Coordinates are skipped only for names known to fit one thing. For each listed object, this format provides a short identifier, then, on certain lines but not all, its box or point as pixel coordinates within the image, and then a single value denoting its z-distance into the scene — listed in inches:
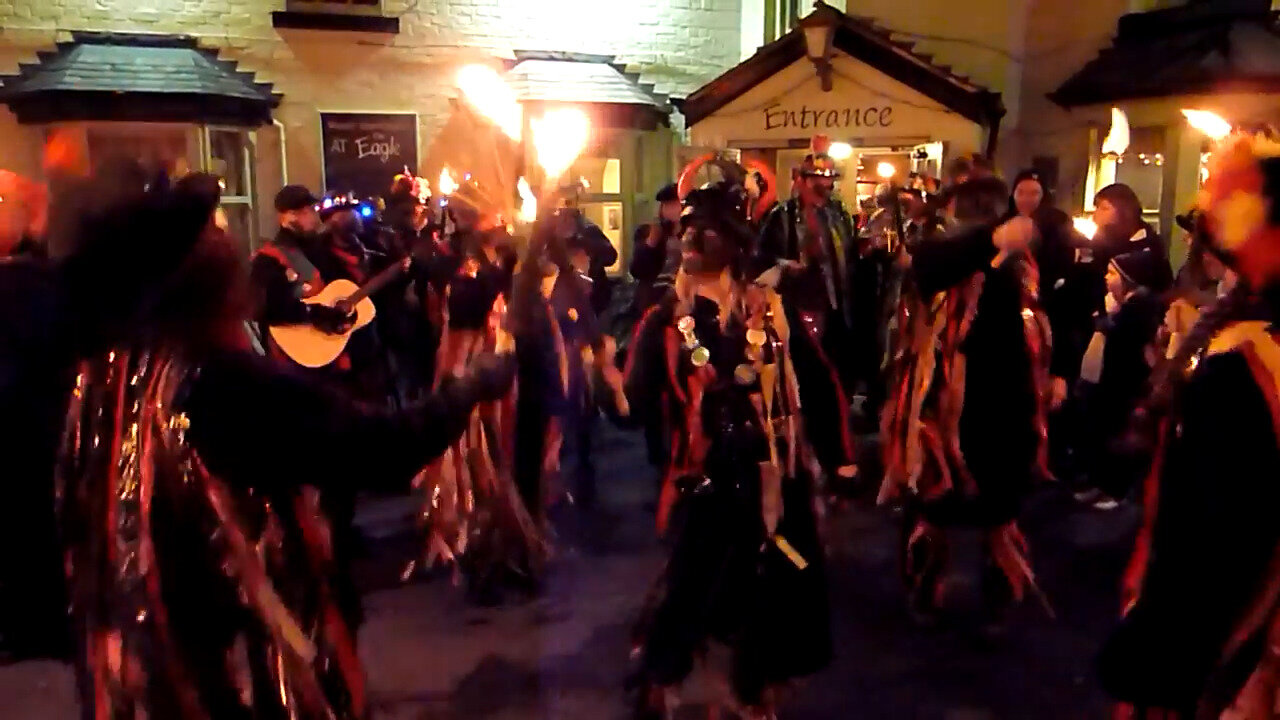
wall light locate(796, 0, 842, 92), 385.0
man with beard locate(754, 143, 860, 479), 261.0
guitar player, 194.2
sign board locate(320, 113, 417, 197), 425.7
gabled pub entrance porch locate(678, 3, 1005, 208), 381.7
